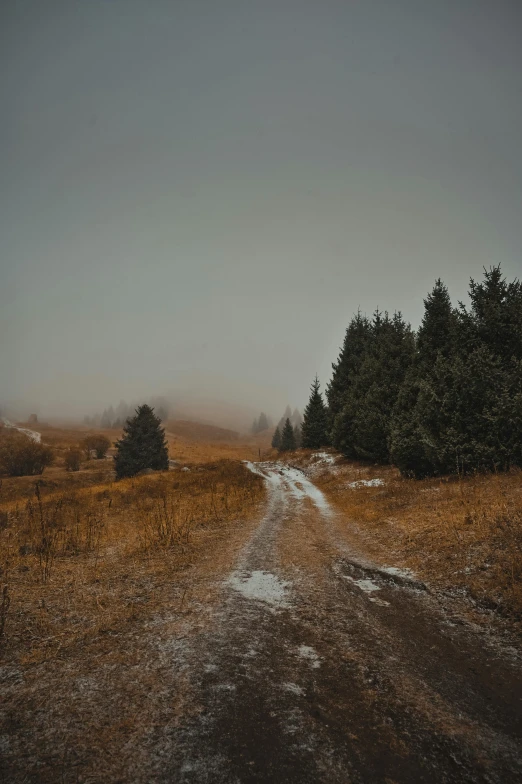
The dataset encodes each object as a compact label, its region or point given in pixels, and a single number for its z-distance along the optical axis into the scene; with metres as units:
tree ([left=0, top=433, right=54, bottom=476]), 47.16
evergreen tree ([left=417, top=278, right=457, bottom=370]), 19.97
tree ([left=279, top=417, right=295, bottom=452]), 70.88
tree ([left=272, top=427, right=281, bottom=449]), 94.38
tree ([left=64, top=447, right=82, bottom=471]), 50.88
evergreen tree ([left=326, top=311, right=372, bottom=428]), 38.78
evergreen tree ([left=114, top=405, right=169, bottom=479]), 39.12
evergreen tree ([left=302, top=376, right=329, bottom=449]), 46.31
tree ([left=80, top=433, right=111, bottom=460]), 61.68
